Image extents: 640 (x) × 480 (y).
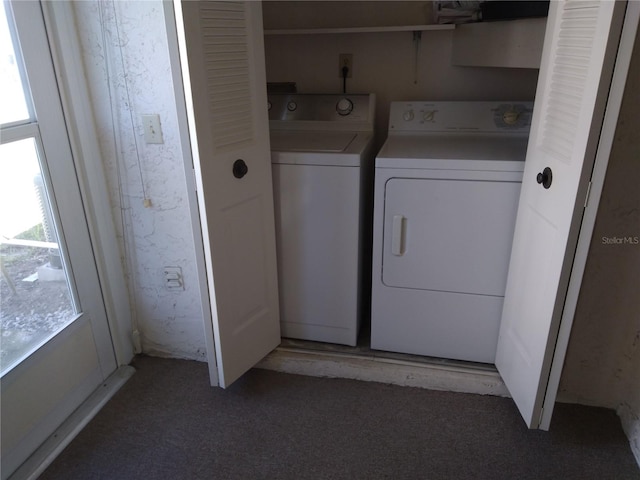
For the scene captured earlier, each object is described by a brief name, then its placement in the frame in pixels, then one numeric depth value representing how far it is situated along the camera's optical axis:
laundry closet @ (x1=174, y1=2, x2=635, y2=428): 1.33
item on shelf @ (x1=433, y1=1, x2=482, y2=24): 1.95
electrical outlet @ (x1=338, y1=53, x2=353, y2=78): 2.42
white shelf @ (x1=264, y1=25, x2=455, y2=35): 2.08
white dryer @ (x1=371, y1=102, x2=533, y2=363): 1.74
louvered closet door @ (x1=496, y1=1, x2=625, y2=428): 1.18
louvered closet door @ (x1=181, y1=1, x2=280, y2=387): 1.46
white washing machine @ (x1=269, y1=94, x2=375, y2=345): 1.86
